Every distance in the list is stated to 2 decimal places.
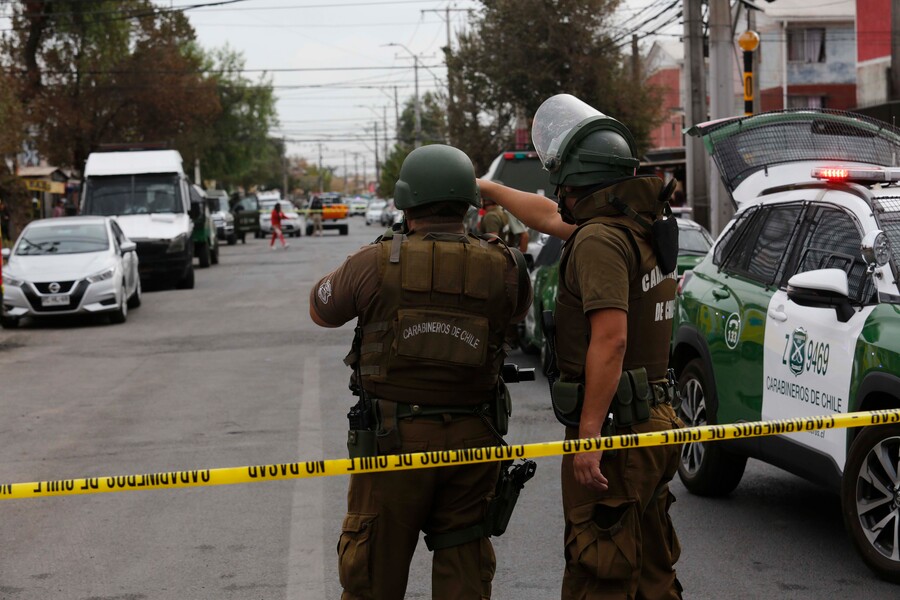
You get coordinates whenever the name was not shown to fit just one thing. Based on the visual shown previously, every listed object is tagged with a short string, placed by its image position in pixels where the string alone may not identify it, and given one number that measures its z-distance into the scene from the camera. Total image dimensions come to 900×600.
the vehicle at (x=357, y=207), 111.19
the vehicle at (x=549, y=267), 11.91
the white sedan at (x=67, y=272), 17.75
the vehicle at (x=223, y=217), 47.58
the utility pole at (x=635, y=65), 38.50
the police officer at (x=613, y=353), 3.90
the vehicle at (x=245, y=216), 53.03
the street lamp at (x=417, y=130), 77.79
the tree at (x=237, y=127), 72.44
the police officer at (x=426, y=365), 3.92
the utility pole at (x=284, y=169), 149.88
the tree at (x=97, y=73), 44.94
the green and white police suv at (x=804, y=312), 5.46
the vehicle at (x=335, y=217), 56.50
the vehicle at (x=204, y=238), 31.83
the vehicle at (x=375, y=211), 76.22
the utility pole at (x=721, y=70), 19.14
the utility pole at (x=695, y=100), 20.31
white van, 24.70
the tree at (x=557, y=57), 37.59
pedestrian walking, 43.38
